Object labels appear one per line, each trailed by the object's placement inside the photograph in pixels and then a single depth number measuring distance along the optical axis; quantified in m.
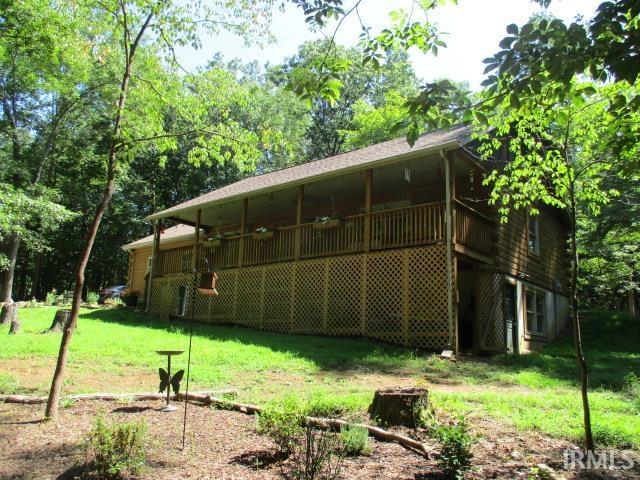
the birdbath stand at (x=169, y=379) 5.29
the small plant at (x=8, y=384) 6.71
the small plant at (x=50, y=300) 24.70
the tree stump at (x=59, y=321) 12.59
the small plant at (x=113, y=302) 24.86
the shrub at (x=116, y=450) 3.70
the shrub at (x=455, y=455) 3.68
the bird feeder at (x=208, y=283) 6.02
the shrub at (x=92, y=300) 24.73
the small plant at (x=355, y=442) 4.29
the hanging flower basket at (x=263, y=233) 15.31
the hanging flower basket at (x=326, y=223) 13.81
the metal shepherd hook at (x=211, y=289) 6.00
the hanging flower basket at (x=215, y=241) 16.82
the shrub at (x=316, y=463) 3.55
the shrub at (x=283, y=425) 4.22
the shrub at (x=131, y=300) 21.95
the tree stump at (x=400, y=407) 5.11
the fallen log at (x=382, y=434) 4.36
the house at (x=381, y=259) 12.05
